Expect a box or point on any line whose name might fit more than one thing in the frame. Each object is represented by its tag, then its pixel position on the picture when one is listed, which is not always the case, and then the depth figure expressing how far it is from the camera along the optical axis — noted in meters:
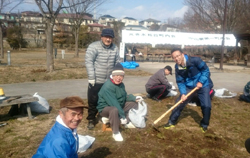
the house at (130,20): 107.00
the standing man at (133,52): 21.03
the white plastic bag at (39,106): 5.18
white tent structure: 20.02
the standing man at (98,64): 4.22
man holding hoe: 4.18
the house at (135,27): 74.84
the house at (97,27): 60.18
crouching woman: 3.87
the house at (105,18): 94.81
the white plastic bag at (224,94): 7.03
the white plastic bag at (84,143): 3.47
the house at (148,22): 104.94
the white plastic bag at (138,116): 4.39
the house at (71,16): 23.83
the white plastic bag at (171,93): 7.08
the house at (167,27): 66.16
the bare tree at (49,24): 10.24
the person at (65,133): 1.99
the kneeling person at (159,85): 6.33
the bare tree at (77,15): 22.89
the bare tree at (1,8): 18.93
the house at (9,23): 45.41
